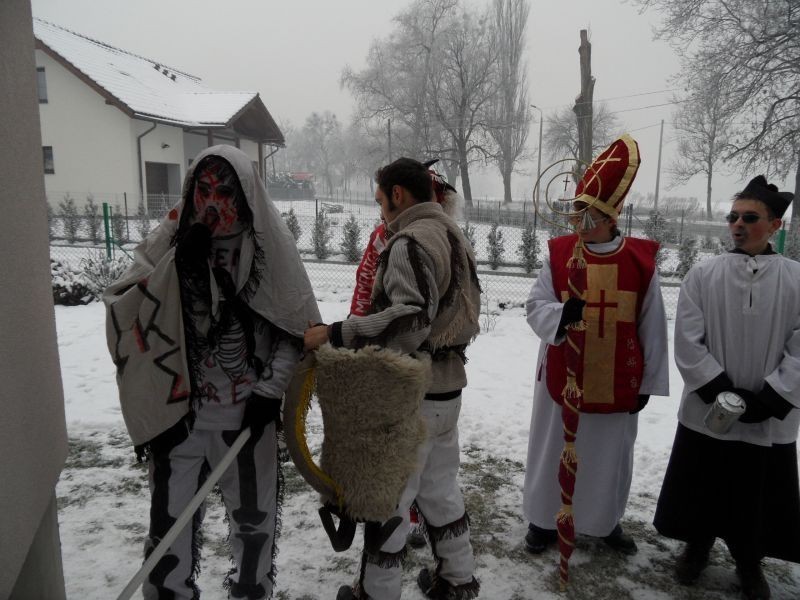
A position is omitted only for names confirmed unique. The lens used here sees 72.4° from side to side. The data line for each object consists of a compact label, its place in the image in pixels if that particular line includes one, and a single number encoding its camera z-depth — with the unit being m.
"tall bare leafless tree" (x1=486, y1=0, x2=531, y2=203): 34.44
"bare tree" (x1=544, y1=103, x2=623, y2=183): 34.84
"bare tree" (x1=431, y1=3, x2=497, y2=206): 30.91
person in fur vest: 2.04
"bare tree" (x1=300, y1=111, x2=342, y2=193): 72.75
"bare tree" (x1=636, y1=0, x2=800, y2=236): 14.55
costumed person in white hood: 2.00
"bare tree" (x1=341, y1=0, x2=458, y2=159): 31.23
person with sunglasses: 2.62
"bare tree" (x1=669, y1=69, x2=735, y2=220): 15.23
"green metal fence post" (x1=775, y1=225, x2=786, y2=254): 9.41
